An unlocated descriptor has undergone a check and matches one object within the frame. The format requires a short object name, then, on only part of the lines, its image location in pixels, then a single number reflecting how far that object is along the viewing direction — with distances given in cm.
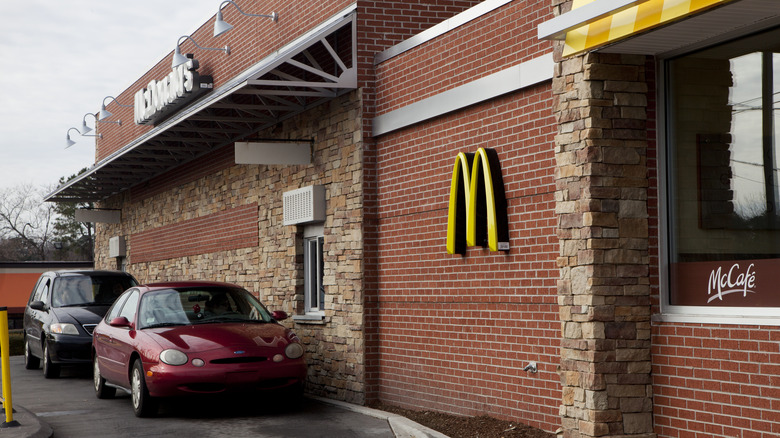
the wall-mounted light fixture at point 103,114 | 2470
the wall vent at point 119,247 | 2583
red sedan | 1064
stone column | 765
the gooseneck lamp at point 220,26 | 1459
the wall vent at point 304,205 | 1328
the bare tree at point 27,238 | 7156
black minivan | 1580
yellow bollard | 976
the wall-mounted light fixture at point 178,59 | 1719
